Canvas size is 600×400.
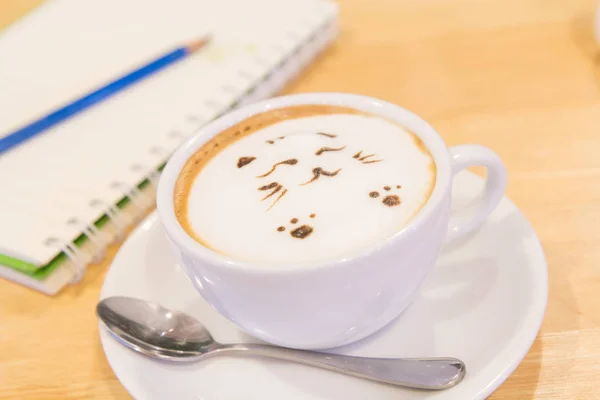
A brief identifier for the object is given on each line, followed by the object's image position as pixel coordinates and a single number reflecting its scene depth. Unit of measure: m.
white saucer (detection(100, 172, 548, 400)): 0.28
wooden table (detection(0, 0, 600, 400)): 0.30
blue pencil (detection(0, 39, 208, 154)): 0.40
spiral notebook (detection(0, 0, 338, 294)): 0.35
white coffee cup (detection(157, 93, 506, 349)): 0.27
